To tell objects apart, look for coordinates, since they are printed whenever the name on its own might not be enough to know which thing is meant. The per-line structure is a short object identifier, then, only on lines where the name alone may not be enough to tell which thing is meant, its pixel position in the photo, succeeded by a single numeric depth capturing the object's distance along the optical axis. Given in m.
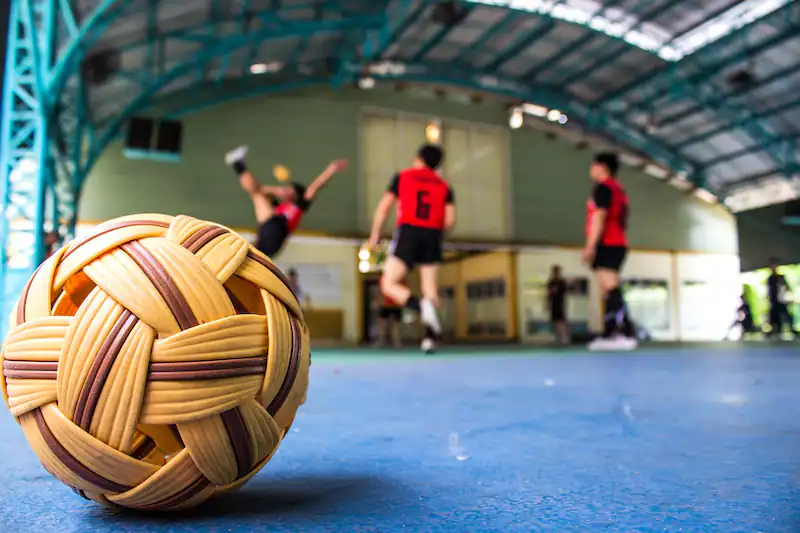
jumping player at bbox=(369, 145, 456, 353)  5.52
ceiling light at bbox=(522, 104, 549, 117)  18.66
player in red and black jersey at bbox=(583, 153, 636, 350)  6.04
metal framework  8.07
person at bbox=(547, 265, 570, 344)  13.05
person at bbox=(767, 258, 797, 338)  12.45
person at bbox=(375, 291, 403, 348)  13.72
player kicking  6.45
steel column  7.83
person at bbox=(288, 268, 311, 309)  13.82
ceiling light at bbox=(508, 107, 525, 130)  18.73
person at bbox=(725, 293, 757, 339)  15.77
